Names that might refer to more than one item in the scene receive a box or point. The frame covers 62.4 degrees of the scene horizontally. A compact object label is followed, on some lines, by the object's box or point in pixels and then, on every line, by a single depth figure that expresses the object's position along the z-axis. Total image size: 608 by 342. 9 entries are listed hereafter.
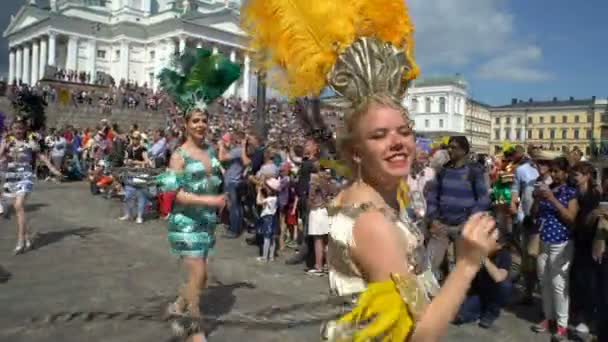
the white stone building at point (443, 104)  100.75
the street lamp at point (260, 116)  10.64
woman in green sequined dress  4.53
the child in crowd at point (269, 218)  8.51
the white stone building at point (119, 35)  74.38
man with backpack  5.71
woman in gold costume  1.68
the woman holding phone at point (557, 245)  5.34
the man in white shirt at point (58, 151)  18.08
